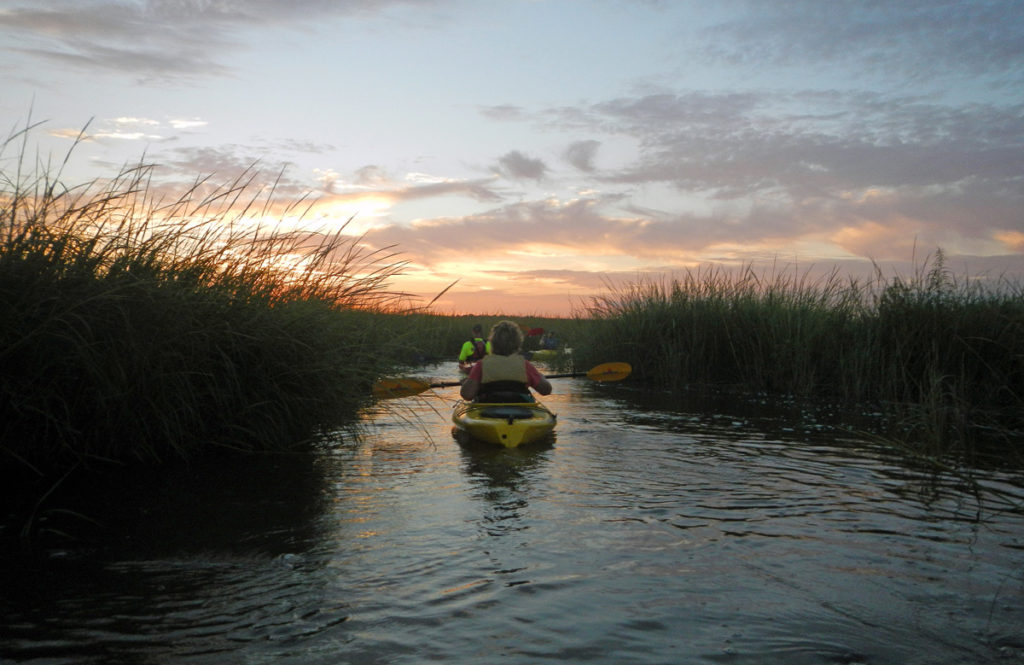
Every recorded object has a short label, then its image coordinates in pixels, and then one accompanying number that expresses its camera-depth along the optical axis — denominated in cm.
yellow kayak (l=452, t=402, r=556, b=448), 810
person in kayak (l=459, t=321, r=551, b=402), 870
